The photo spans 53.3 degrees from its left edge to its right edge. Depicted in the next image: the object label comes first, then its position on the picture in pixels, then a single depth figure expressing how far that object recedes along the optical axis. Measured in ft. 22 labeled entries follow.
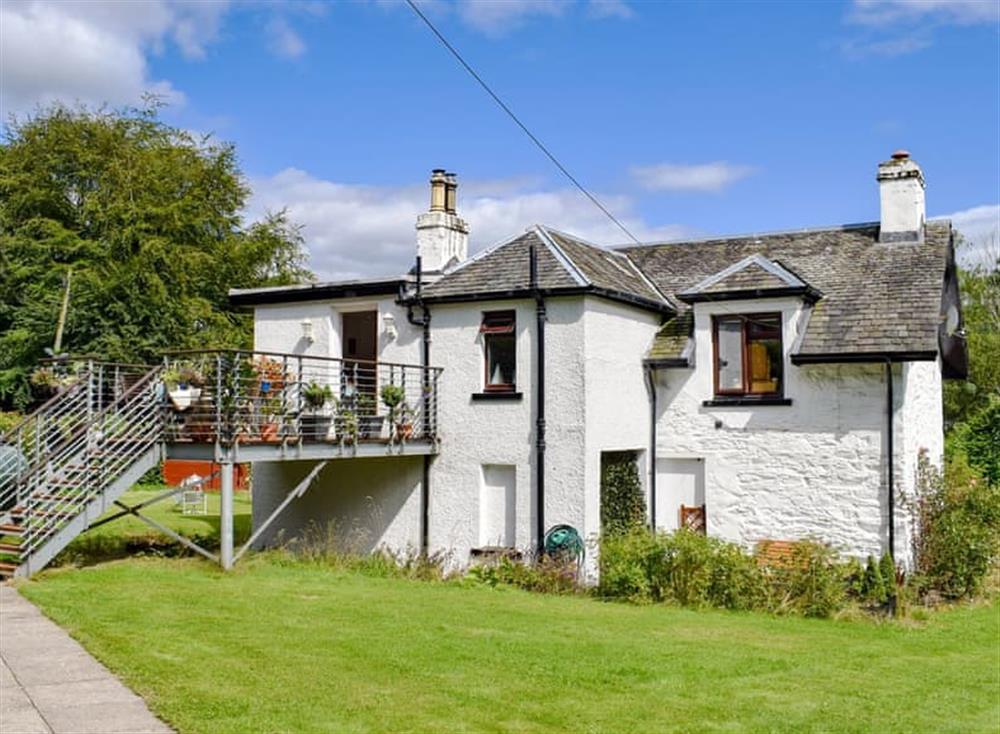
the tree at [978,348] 107.96
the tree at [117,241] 124.77
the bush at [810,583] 45.24
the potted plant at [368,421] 58.03
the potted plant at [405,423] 56.65
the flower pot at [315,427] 52.60
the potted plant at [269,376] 53.62
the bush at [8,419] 98.53
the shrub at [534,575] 51.06
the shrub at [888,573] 46.85
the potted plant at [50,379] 60.90
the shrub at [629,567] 47.37
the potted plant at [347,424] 53.62
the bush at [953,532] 49.67
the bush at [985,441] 80.53
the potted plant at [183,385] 49.96
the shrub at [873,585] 47.16
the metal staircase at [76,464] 45.55
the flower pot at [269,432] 49.87
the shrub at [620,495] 57.47
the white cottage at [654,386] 54.24
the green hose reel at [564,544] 53.26
